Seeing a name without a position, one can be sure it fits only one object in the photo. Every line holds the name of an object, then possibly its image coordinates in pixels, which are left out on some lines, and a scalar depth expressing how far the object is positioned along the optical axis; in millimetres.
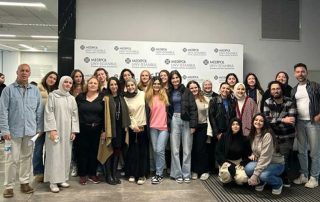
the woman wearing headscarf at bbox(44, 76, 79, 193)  3627
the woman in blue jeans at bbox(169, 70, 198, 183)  4027
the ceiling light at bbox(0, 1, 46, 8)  6918
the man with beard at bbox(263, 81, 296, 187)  3820
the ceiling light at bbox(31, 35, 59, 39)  11672
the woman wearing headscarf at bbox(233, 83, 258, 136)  3990
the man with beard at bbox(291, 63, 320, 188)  3924
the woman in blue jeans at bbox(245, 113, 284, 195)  3555
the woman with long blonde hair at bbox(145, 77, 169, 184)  4059
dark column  5223
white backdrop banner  5039
